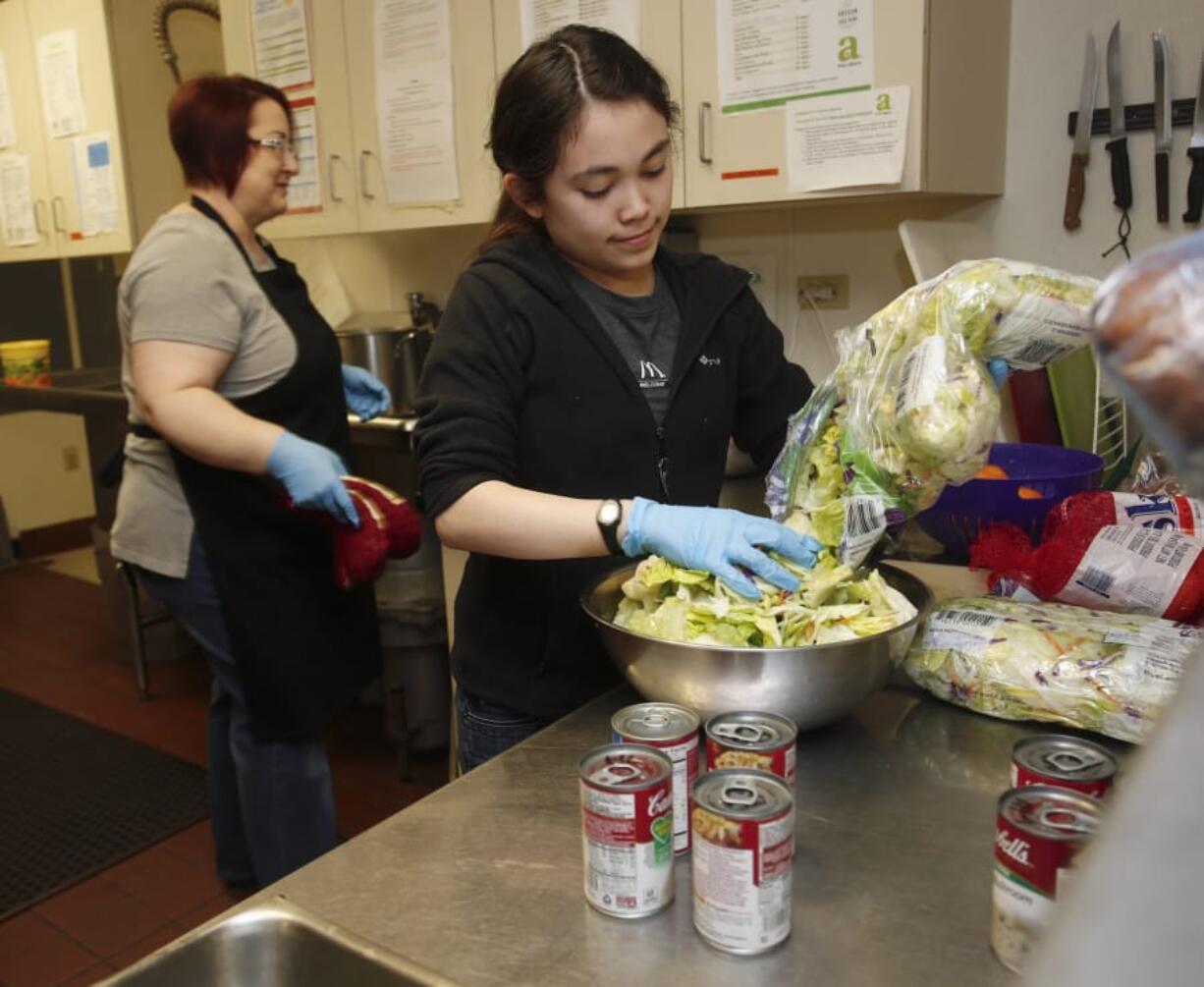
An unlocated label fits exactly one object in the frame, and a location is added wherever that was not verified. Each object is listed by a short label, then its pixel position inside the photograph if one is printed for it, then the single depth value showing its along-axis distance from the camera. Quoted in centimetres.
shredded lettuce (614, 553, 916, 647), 94
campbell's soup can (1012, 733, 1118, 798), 69
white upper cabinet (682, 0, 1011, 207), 169
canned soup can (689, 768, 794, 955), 64
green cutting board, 172
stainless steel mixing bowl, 88
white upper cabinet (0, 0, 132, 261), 317
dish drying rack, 168
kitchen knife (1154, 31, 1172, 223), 170
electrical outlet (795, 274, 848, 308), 217
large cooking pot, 263
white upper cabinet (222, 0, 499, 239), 226
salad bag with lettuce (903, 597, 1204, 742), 91
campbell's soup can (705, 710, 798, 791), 77
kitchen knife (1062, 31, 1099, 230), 180
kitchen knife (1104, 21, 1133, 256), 176
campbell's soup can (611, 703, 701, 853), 78
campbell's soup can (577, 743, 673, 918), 69
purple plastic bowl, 134
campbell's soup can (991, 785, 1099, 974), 60
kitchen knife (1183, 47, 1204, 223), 168
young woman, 106
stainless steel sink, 71
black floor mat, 224
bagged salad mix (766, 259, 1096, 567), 92
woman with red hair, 169
